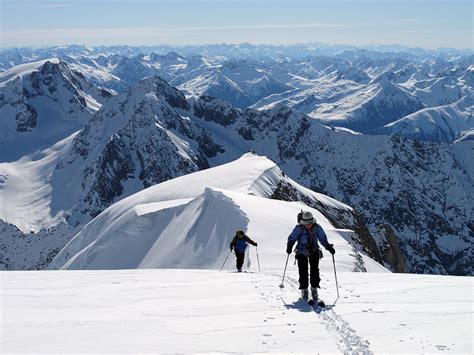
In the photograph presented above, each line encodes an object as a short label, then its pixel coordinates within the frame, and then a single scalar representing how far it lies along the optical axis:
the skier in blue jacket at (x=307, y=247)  15.24
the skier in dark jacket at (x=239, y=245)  24.67
